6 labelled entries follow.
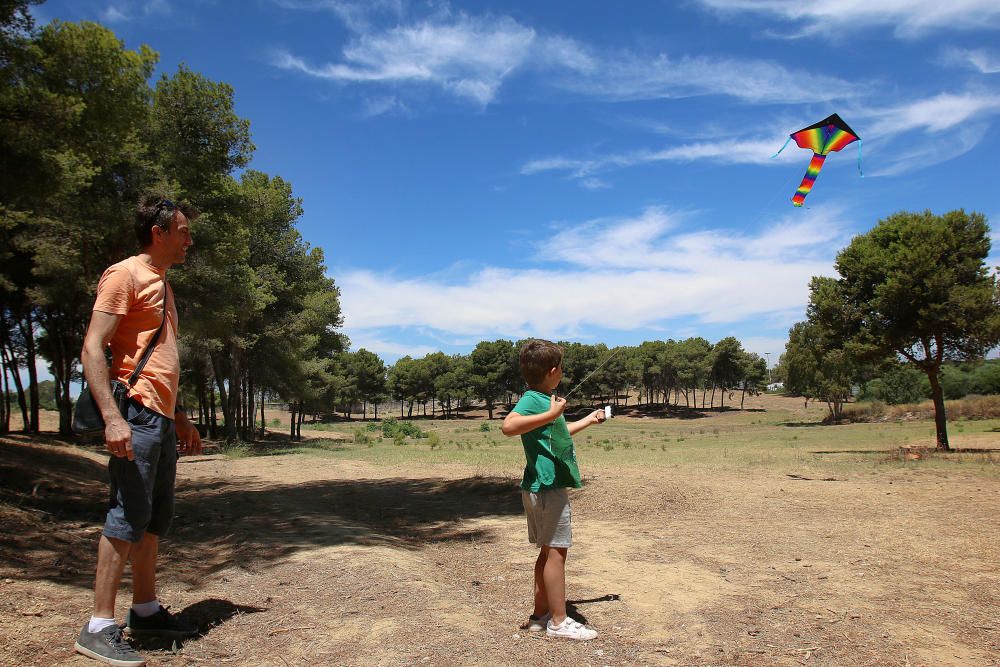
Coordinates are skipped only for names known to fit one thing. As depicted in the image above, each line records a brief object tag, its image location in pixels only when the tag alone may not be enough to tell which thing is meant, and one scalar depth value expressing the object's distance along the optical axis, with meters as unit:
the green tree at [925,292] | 16.20
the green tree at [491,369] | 76.00
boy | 3.68
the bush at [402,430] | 36.59
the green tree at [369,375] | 79.38
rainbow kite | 9.64
